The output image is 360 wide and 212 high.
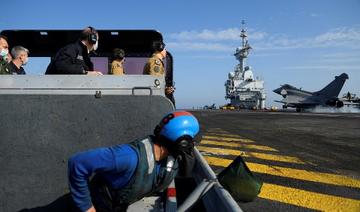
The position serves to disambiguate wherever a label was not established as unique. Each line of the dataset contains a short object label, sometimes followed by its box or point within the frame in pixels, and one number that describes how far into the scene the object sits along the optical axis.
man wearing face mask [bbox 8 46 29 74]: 5.84
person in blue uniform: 3.14
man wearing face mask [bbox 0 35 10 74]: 5.33
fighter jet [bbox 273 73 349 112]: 64.94
